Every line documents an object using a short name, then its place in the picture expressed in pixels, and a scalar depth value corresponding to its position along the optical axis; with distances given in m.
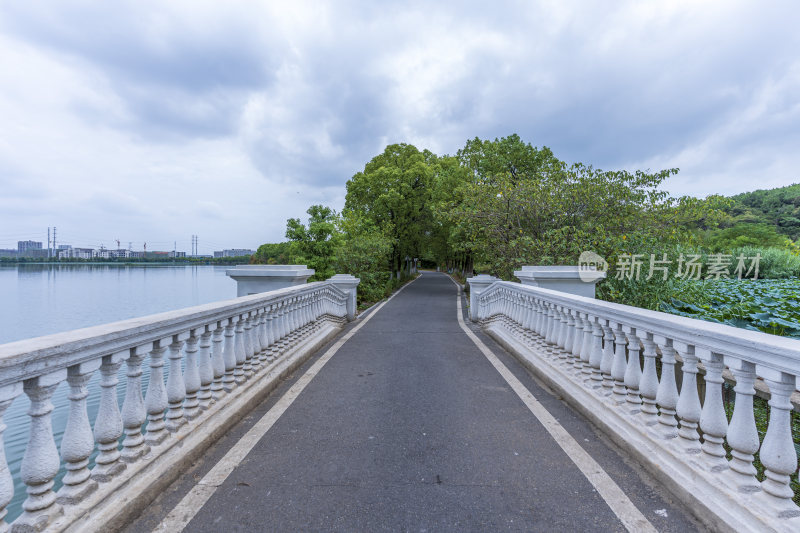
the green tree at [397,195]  27.31
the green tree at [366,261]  17.72
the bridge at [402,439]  2.00
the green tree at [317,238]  21.11
